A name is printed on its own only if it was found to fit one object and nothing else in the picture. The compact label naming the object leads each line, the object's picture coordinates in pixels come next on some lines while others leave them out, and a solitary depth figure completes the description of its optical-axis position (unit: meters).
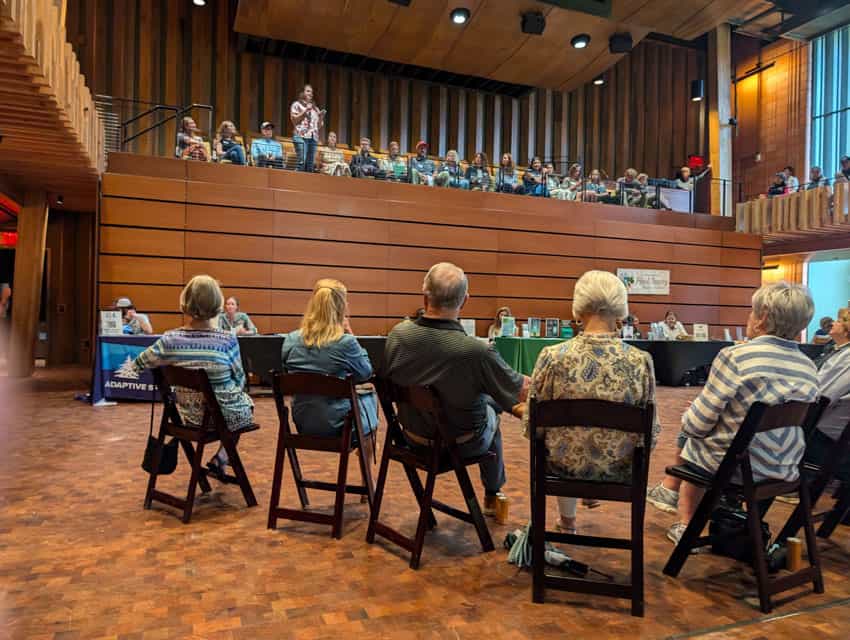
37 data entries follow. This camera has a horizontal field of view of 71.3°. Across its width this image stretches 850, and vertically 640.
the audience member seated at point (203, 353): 3.00
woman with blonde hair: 2.90
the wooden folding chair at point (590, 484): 2.04
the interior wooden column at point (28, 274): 8.25
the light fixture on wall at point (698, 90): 14.71
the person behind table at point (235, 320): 7.42
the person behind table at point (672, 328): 10.46
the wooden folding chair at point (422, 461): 2.40
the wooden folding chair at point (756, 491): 2.12
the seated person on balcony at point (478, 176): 10.02
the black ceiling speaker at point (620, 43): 11.58
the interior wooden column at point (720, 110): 13.35
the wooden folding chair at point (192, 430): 2.87
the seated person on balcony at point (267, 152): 8.78
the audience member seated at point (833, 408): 2.87
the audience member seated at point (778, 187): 12.19
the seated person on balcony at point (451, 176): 9.78
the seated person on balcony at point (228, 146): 8.57
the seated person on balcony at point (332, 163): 9.12
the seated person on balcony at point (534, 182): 10.37
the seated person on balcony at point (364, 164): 9.29
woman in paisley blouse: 2.18
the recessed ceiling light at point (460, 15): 10.64
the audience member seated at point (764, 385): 2.29
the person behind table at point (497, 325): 9.16
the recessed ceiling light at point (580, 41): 11.59
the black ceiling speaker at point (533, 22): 10.90
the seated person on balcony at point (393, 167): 9.48
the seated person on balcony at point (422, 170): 9.66
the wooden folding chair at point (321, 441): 2.71
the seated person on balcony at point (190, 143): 8.31
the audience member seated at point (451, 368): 2.47
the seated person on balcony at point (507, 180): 10.23
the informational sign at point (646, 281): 10.98
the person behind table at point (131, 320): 6.94
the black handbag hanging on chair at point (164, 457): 3.07
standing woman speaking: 9.59
